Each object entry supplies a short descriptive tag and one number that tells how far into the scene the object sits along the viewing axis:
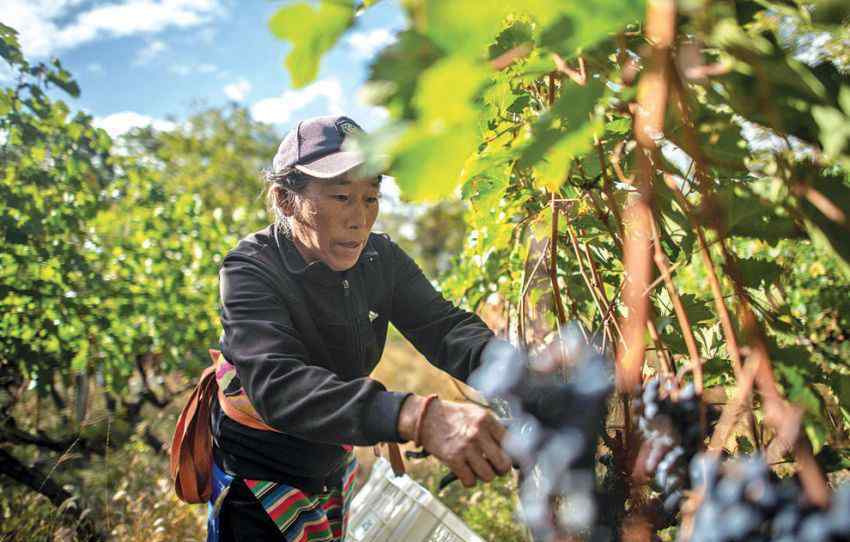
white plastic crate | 2.27
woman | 1.62
